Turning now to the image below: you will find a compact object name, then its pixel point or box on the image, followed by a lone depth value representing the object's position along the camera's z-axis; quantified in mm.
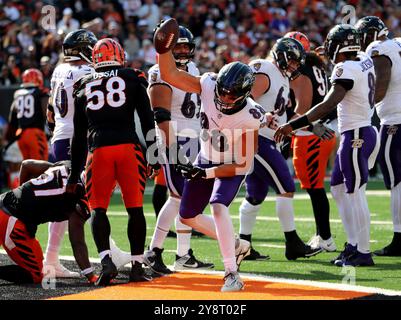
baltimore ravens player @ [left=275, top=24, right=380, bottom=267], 13789
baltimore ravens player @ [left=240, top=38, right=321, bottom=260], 14648
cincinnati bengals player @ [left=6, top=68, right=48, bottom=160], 24062
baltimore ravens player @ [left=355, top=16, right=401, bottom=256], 15391
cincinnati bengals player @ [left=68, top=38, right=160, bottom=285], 12609
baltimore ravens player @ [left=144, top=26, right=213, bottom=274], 14086
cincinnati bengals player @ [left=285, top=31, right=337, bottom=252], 15930
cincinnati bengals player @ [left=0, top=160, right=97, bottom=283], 12945
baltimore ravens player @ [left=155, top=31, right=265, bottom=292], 11977
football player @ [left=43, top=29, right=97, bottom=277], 14867
